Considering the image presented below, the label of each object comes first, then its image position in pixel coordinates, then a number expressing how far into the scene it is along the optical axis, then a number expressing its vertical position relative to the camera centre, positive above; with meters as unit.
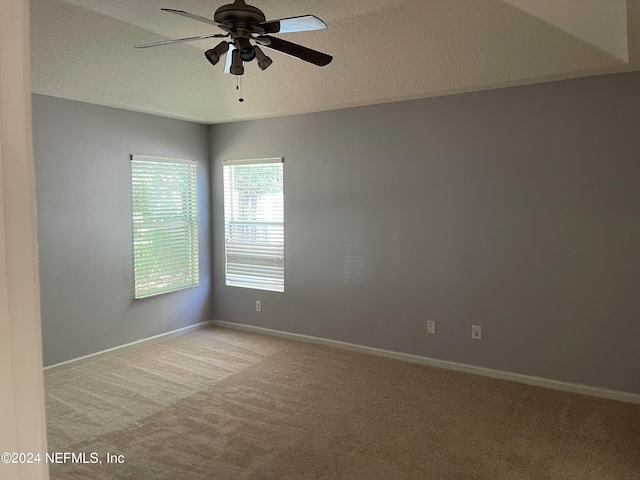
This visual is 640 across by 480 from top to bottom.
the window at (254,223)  5.33 -0.02
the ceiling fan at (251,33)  2.15 +0.91
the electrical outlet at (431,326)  4.41 -1.00
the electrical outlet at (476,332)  4.18 -1.00
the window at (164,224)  4.94 -0.02
